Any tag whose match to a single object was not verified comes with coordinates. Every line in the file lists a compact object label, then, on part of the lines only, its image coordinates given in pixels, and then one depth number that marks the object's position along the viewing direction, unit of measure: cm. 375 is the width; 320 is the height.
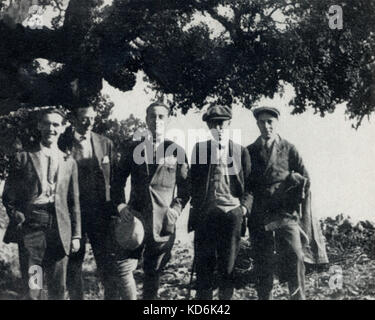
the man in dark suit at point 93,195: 491
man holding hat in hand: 461
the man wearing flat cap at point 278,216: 488
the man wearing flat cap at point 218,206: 465
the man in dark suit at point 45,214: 477
